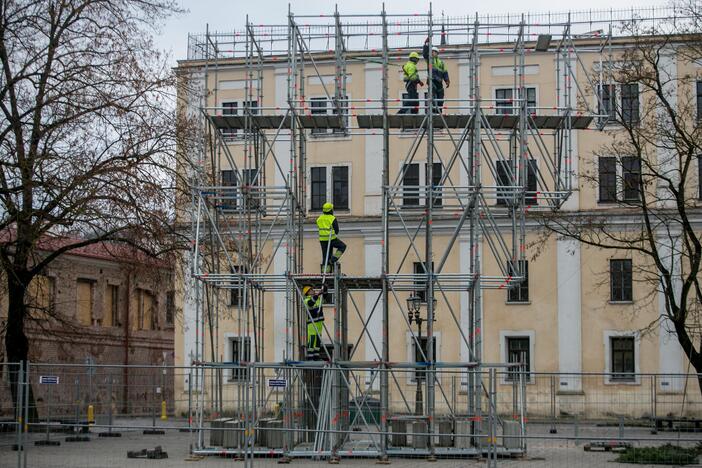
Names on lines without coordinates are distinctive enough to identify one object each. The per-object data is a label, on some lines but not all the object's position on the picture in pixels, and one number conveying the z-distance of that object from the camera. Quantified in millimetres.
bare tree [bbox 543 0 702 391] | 25750
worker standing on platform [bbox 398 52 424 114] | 26594
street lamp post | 25900
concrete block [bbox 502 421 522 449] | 22875
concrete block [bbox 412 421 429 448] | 22672
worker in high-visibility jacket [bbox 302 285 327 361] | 23844
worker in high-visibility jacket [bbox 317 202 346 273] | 24203
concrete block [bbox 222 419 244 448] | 22625
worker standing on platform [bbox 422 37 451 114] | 26172
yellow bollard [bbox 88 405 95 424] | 23188
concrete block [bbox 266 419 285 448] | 22609
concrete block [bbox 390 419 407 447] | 23234
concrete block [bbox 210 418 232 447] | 23219
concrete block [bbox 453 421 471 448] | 22750
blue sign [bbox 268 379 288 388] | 20875
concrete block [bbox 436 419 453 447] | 23094
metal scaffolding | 22344
